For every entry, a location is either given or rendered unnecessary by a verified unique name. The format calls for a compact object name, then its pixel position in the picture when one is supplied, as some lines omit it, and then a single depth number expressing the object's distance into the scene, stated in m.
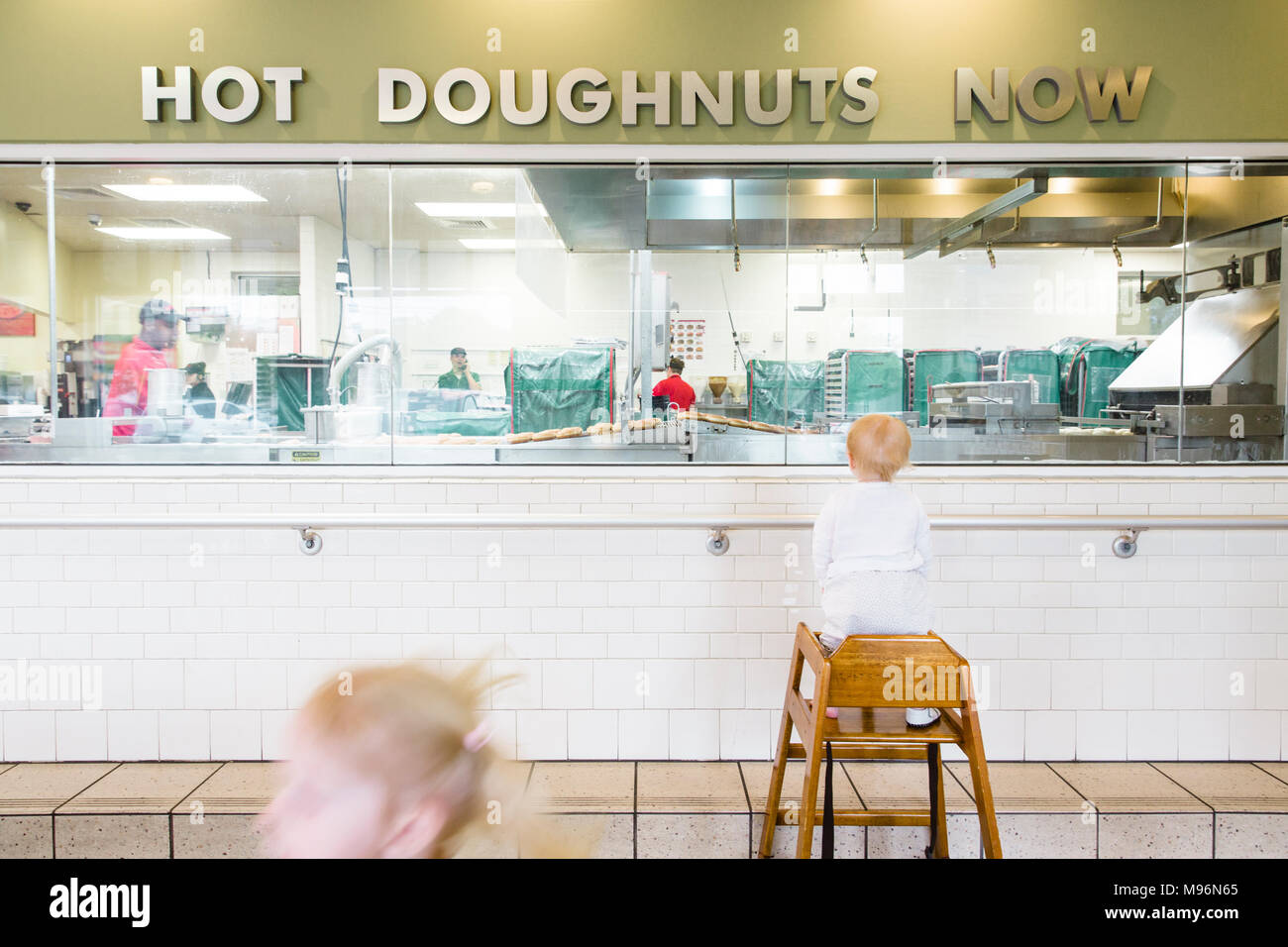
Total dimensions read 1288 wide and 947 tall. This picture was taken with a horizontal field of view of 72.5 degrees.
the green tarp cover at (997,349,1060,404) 3.74
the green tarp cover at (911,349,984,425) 3.84
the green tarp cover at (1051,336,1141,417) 3.67
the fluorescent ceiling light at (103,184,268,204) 3.46
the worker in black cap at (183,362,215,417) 3.49
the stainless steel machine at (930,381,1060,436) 3.64
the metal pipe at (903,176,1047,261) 3.63
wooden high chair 2.11
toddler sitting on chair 2.44
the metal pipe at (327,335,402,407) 3.48
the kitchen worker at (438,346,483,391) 3.62
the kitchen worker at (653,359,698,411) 3.71
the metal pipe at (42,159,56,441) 3.41
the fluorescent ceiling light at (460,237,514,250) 3.75
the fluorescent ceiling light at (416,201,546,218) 3.61
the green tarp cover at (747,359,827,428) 3.62
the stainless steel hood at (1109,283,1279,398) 3.46
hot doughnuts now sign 3.15
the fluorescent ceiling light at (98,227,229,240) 3.54
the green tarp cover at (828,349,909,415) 3.73
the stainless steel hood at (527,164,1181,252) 3.46
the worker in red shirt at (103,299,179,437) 3.47
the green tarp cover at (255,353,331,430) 3.48
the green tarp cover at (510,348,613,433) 3.63
